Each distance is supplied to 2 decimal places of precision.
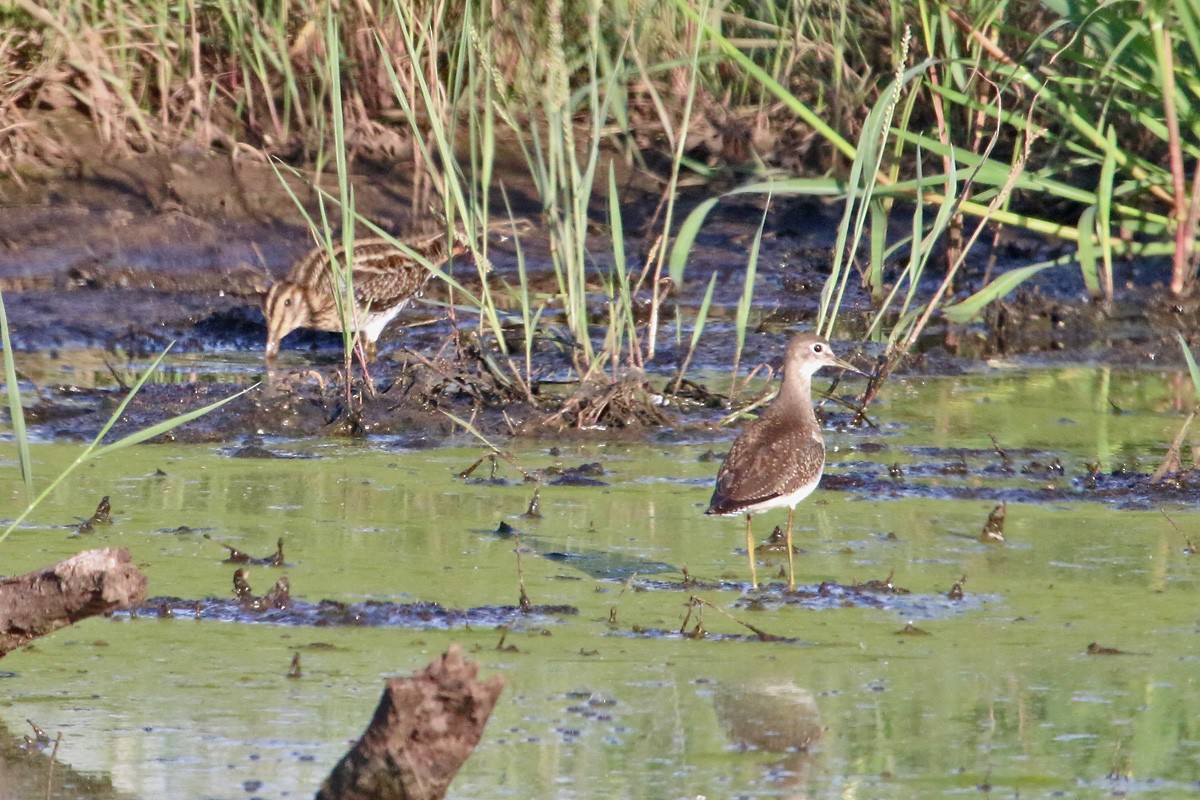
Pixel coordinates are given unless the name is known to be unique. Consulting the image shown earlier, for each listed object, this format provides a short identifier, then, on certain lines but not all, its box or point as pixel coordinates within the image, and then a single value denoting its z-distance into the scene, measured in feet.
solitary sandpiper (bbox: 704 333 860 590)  35.40
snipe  60.23
